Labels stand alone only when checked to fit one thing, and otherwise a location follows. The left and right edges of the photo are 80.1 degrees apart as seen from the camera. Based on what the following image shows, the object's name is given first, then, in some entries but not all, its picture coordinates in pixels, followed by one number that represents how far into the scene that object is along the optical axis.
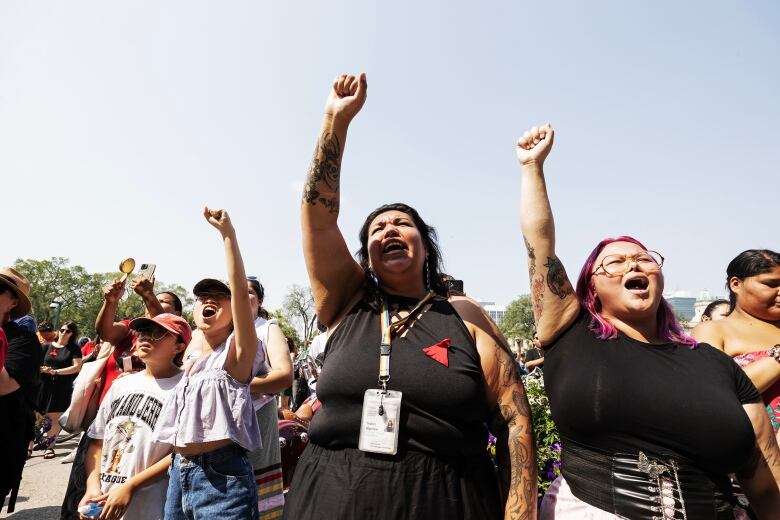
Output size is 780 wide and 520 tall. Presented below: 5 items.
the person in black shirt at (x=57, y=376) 8.47
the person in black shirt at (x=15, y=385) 3.46
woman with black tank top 1.63
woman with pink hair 1.71
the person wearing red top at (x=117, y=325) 3.75
